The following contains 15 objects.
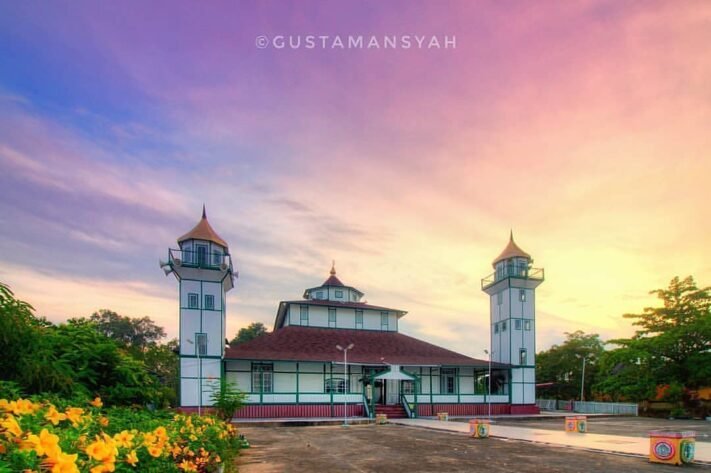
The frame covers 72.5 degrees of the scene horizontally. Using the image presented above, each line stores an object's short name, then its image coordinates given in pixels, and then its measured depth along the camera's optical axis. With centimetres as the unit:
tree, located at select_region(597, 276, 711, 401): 3186
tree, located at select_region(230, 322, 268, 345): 6050
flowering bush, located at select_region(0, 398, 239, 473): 194
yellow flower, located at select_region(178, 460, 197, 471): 440
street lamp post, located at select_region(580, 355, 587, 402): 4284
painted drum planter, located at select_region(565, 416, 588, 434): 2002
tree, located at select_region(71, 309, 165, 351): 5853
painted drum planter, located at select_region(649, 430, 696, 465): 1134
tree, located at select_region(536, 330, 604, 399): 4606
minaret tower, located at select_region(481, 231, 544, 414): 3459
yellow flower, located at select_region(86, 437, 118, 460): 219
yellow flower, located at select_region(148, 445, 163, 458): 331
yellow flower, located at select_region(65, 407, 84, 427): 305
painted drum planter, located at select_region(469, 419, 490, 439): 1809
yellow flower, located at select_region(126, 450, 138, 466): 280
